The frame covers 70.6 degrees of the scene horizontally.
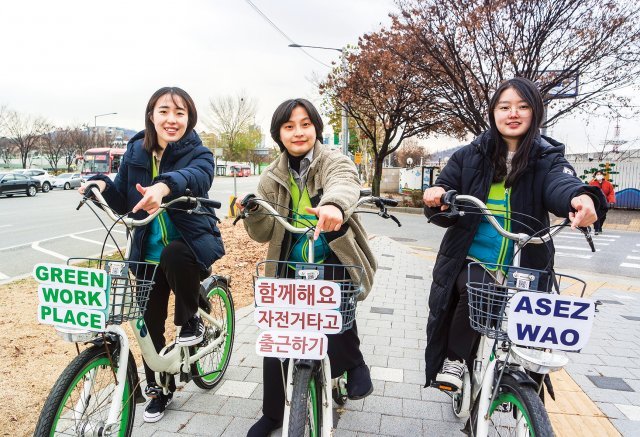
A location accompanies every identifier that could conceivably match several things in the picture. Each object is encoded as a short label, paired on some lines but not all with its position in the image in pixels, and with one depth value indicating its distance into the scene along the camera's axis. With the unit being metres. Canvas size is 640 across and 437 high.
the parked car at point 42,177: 26.89
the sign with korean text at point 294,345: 1.76
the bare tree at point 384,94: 18.23
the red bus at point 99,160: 30.38
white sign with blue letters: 1.62
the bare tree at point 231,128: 49.59
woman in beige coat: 2.26
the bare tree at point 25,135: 43.53
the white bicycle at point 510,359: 1.68
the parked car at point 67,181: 31.38
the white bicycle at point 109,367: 1.84
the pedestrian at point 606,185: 15.60
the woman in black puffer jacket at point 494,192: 2.20
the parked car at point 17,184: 23.80
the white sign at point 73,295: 1.80
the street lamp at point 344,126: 20.06
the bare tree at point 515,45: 13.38
